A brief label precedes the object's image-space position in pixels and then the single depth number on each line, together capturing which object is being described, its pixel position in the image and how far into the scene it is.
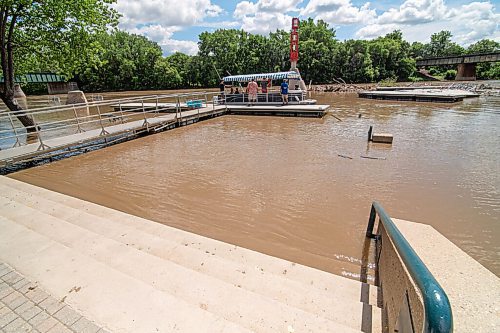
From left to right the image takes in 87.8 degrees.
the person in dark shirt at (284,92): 16.80
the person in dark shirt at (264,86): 17.92
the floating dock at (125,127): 7.50
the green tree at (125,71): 48.44
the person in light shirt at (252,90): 17.89
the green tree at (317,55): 49.38
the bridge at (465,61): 46.01
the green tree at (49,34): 9.15
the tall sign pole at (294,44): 20.17
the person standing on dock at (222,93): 18.95
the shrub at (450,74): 57.88
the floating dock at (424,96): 20.98
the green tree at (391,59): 50.16
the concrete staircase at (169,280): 1.98
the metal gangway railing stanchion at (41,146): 7.56
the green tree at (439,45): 87.89
